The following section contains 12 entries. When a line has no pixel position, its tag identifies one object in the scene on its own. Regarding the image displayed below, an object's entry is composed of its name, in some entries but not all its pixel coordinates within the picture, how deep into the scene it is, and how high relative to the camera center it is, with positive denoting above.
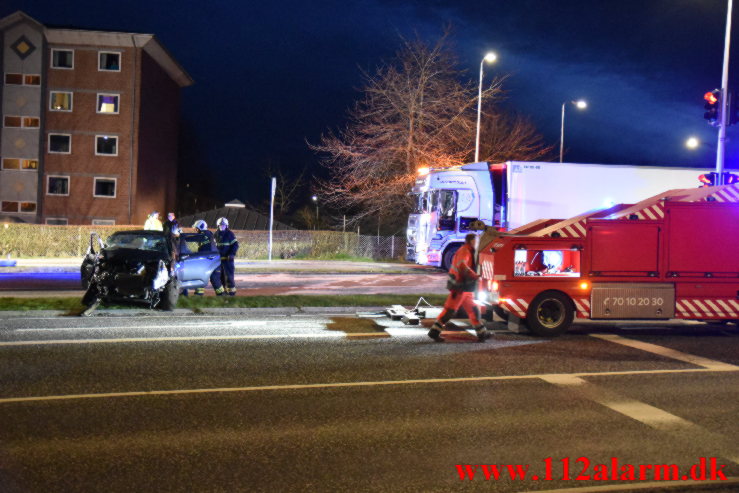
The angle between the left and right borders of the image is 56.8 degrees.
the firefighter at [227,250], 15.13 +0.05
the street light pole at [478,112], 27.18 +5.98
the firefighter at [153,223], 17.22 +0.68
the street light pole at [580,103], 31.19 +7.43
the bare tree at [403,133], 31.14 +5.78
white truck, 21.56 +2.29
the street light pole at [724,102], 16.95 +4.14
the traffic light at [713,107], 17.03 +4.05
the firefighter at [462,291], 10.52 -0.49
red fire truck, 11.40 -0.02
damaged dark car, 12.34 -0.40
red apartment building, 41.38 +7.34
